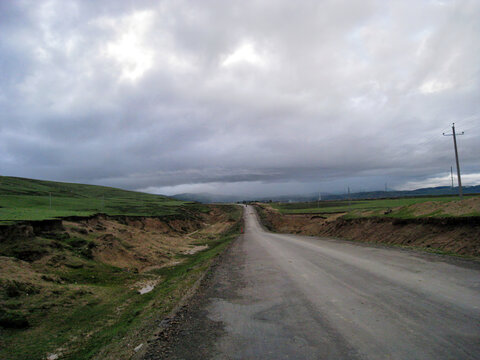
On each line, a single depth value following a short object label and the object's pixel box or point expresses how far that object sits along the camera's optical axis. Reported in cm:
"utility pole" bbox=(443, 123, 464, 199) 2644
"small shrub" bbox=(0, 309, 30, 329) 878
